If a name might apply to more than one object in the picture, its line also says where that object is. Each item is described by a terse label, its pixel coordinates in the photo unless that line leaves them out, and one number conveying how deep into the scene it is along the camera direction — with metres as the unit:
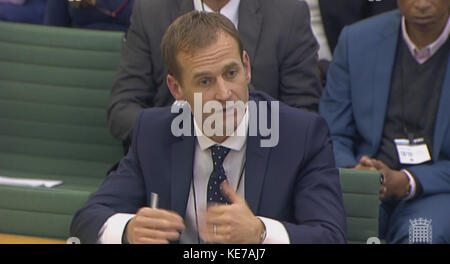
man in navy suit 5.25
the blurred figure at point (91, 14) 9.34
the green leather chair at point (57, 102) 8.86
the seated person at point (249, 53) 7.66
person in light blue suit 7.41
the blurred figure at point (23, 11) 9.90
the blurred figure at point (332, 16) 9.56
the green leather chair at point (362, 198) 5.83
